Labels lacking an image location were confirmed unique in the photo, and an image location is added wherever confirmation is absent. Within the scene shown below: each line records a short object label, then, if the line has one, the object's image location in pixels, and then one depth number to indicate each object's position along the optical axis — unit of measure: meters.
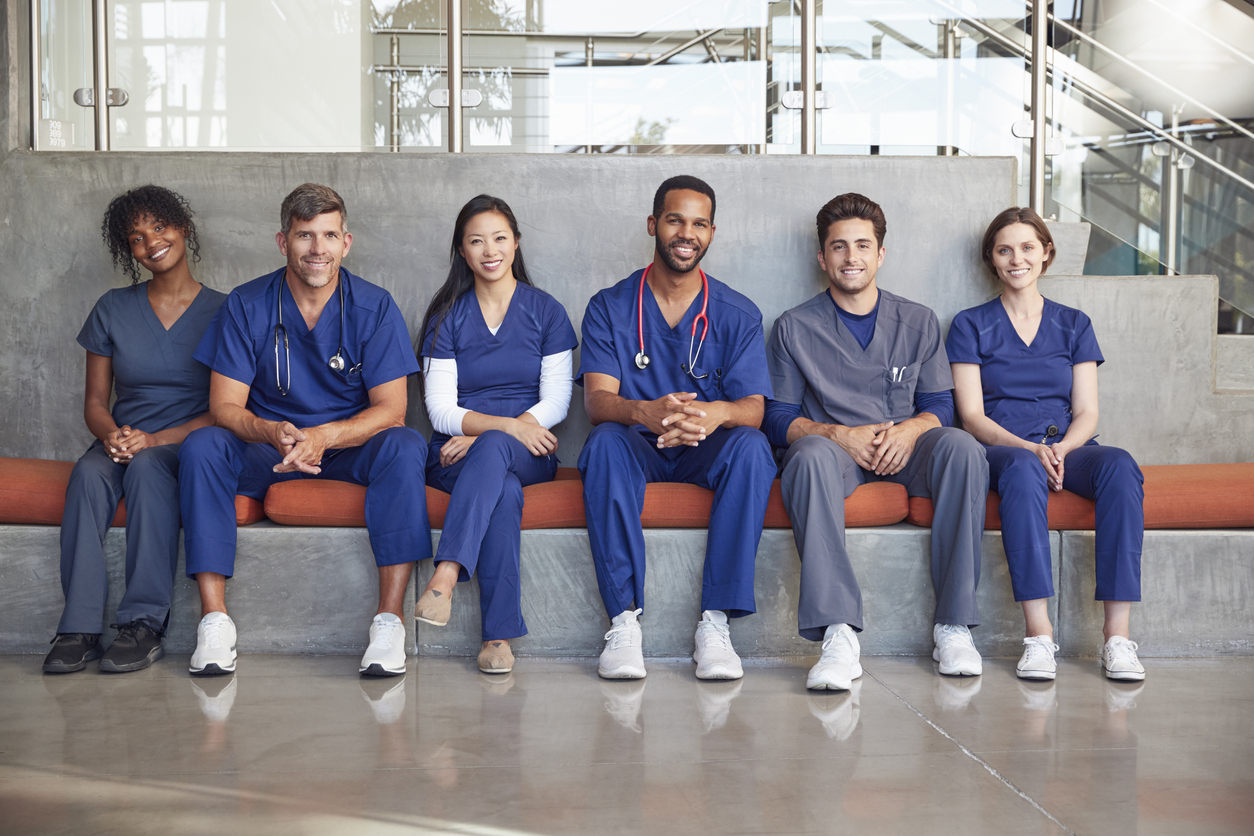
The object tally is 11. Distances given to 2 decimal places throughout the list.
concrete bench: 2.58
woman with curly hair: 2.48
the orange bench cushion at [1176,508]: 2.60
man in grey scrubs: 2.38
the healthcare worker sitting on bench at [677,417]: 2.45
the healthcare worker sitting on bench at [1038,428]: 2.45
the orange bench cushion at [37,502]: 2.62
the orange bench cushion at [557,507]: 2.59
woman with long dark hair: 2.72
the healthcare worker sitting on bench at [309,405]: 2.49
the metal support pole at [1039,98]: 3.65
